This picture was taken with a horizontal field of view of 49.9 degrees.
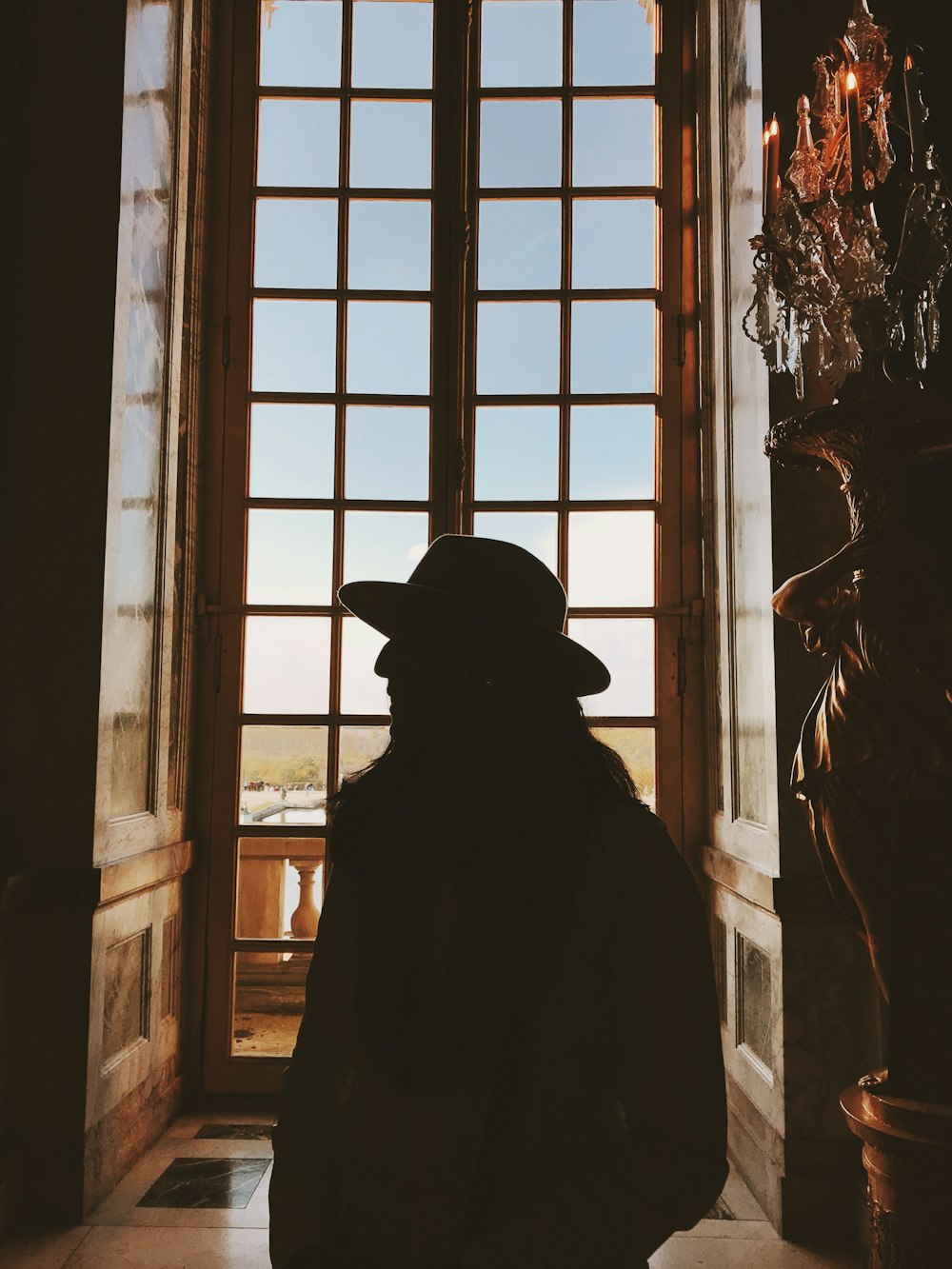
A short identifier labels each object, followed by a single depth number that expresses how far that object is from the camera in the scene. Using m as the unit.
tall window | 3.33
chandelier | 1.86
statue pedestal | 1.48
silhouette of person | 0.88
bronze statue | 1.76
